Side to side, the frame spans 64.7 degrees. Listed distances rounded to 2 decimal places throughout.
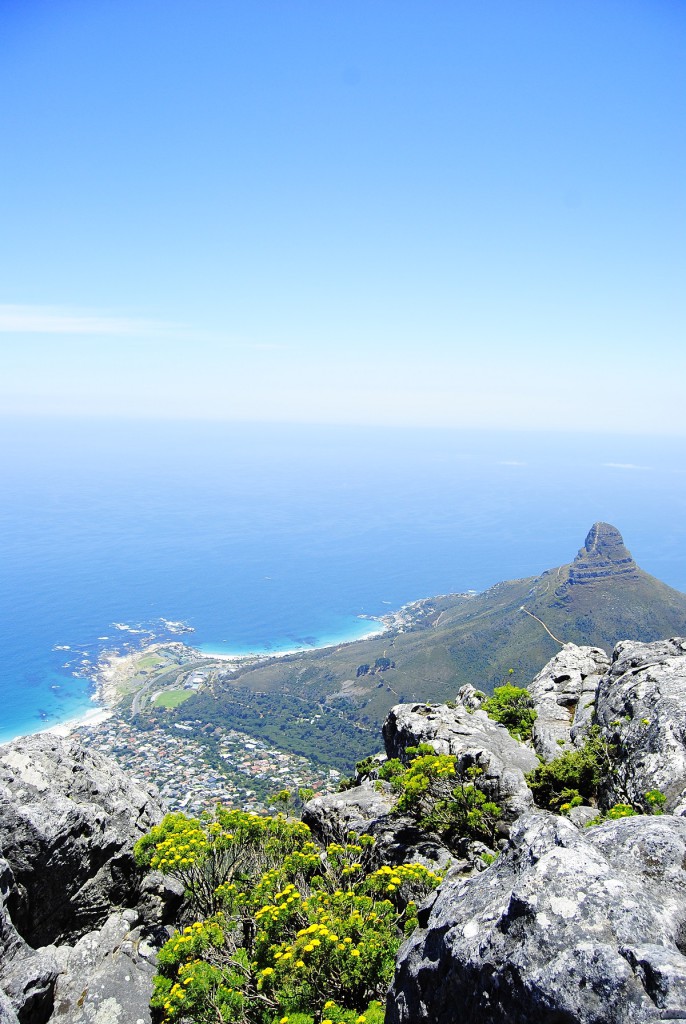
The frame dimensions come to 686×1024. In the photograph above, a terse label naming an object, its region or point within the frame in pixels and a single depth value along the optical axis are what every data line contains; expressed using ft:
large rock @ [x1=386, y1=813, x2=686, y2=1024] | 14.37
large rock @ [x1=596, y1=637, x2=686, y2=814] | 42.22
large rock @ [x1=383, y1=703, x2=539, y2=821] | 47.62
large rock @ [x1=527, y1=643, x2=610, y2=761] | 63.97
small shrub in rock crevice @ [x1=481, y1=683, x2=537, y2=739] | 72.43
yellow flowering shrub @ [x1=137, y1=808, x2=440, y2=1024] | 27.89
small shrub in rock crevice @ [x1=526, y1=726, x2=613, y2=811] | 48.55
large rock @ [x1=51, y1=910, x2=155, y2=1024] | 32.48
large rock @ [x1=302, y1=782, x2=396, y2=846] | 51.42
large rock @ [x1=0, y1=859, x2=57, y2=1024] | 30.60
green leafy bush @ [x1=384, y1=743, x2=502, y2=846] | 44.98
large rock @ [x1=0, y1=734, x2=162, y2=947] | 37.96
